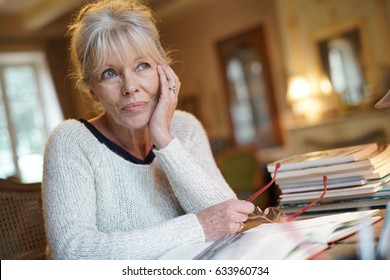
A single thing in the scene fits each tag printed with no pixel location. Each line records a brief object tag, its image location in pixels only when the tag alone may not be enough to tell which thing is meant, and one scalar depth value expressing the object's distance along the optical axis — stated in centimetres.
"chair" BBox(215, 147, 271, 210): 442
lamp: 447
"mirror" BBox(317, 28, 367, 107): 433
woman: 81
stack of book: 85
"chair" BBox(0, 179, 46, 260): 107
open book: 61
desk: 57
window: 573
